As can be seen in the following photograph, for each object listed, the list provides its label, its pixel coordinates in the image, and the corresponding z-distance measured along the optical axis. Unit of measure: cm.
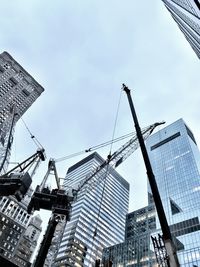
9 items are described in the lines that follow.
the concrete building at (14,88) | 13640
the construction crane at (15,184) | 3612
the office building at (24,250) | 14000
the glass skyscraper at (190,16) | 4540
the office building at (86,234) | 14938
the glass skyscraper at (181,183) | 11312
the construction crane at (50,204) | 2655
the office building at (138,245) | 11925
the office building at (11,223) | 12475
